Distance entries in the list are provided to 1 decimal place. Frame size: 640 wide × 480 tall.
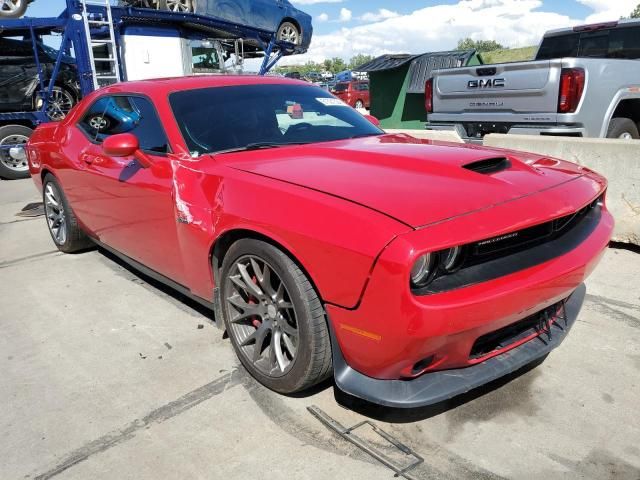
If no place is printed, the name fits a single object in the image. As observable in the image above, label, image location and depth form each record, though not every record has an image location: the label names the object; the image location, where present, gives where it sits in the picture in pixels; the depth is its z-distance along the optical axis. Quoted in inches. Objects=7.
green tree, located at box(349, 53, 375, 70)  5415.8
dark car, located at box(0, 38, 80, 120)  360.8
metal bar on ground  83.4
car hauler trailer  365.4
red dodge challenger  78.5
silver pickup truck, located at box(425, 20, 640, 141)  207.9
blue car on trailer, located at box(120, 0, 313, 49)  424.2
